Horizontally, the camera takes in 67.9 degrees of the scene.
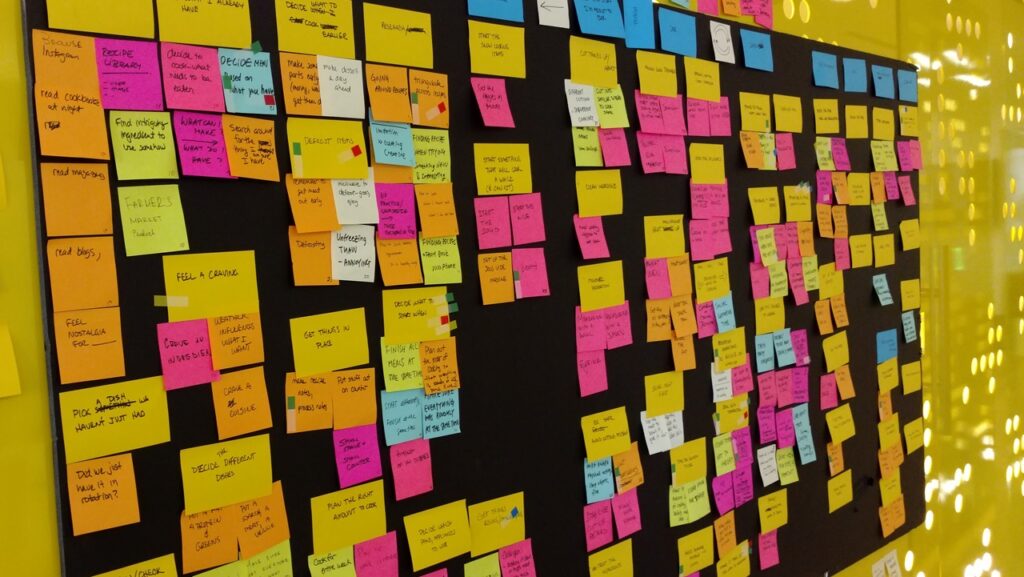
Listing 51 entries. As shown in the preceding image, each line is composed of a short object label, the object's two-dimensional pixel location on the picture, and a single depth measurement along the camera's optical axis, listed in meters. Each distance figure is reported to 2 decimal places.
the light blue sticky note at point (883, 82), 1.82
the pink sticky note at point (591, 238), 1.25
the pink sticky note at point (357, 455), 1.02
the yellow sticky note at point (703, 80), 1.41
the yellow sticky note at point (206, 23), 0.87
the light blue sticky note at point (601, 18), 1.25
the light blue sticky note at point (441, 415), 1.10
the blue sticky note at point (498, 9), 1.13
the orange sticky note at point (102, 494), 0.82
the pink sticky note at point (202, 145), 0.88
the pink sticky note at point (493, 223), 1.13
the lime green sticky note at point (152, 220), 0.85
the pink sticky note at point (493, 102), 1.13
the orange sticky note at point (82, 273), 0.81
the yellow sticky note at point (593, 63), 1.25
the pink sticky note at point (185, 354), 0.88
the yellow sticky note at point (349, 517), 1.00
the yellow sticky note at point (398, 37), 1.03
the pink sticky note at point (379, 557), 1.04
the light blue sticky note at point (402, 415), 1.06
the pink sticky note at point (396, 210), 1.04
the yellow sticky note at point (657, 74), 1.34
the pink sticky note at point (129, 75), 0.83
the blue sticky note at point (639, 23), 1.32
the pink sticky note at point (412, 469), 1.07
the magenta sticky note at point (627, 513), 1.33
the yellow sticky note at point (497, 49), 1.13
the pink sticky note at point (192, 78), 0.87
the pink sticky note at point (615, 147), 1.28
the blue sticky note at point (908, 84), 1.91
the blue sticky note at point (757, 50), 1.50
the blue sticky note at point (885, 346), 1.86
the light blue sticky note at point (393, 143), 1.03
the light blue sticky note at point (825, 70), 1.66
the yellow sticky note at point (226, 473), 0.90
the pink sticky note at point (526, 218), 1.17
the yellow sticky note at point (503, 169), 1.14
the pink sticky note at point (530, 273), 1.18
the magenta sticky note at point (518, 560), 1.18
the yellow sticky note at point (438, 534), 1.09
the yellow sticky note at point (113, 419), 0.82
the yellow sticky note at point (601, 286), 1.27
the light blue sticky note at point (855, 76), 1.74
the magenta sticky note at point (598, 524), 1.29
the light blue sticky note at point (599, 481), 1.28
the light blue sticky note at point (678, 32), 1.37
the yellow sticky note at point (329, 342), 0.98
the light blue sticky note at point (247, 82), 0.91
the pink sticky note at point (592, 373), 1.27
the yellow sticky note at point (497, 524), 1.16
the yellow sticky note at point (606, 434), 1.27
